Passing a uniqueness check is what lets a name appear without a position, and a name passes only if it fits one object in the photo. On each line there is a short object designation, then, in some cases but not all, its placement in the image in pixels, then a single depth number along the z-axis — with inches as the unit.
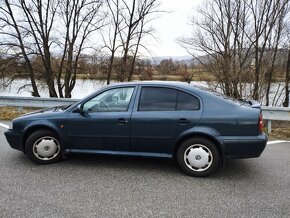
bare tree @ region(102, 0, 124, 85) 868.6
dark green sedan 171.5
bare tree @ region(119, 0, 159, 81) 865.5
